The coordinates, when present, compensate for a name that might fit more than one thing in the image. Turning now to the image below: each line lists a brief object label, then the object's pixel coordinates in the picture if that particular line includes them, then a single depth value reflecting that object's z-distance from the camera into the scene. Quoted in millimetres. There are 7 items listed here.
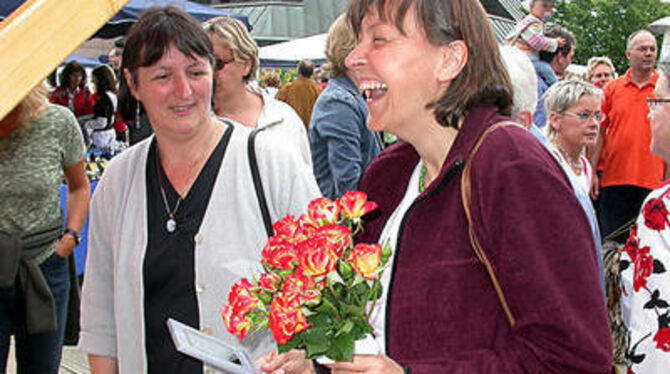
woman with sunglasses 3867
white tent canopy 17531
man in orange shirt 6695
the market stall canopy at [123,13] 5566
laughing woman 1401
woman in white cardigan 2273
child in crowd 5883
